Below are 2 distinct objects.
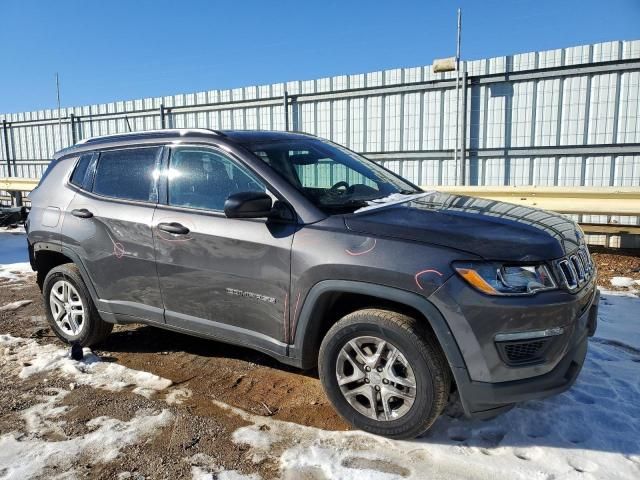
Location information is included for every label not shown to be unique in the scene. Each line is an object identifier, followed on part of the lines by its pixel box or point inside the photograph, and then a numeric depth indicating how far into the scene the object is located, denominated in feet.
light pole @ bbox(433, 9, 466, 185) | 29.17
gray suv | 8.43
